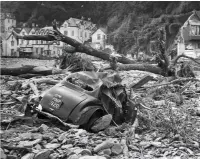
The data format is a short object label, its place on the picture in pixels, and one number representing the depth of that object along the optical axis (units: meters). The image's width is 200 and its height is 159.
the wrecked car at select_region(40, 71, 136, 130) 5.36
